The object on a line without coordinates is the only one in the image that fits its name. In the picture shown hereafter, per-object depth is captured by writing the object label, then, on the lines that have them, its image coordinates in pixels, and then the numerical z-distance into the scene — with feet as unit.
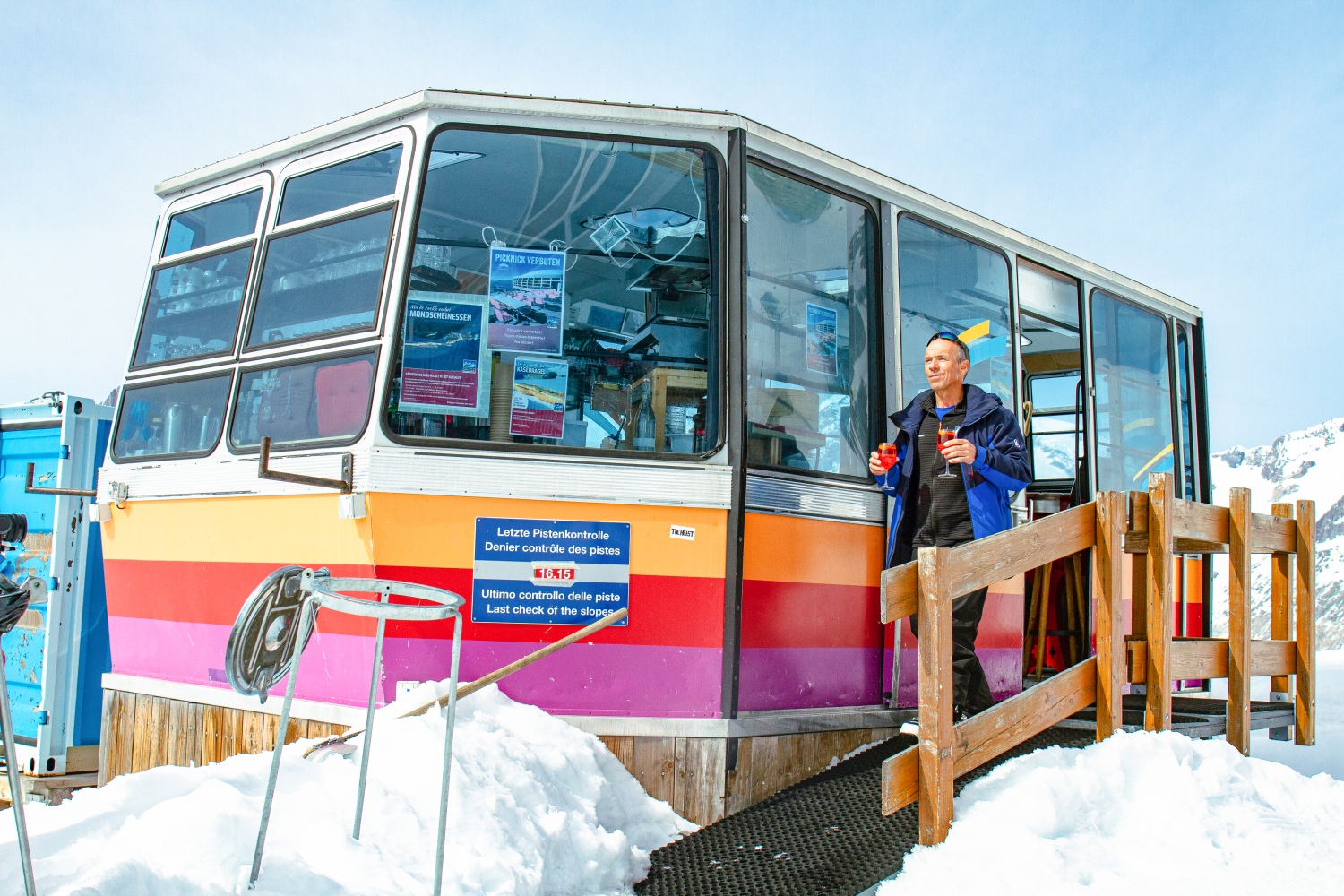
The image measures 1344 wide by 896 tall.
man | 14.14
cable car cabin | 13.61
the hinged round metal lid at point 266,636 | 8.30
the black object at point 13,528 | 9.22
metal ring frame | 8.19
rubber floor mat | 11.16
